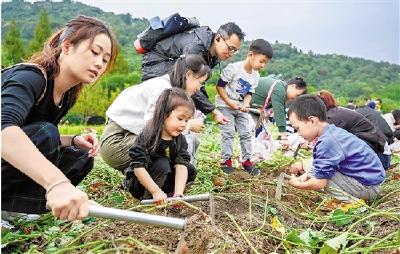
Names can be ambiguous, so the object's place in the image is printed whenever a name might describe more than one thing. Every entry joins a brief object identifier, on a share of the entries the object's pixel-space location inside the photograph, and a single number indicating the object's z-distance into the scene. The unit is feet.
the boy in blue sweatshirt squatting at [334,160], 10.94
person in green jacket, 16.98
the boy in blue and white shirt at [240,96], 14.87
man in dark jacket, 12.66
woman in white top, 10.69
